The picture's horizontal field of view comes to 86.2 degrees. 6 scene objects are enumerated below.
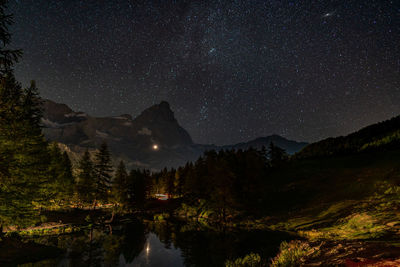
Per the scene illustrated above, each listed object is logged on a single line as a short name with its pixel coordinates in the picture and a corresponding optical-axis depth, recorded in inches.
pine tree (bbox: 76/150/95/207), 1991.9
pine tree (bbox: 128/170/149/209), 2881.4
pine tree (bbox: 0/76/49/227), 580.1
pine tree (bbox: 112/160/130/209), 2436.0
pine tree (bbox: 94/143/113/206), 2012.8
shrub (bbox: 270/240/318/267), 448.9
